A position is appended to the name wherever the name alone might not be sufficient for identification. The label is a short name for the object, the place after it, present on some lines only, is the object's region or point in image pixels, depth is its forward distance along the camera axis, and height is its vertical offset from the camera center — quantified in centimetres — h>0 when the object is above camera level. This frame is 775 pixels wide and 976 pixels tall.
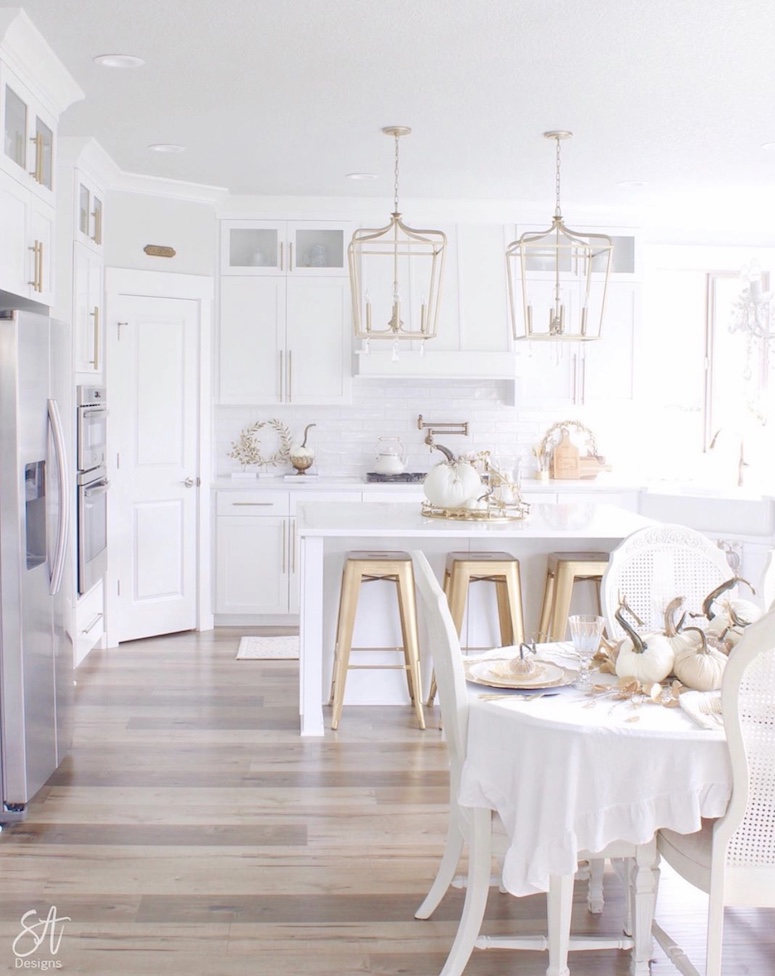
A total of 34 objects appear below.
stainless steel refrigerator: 344 -50
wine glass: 269 -57
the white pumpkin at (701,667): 244 -59
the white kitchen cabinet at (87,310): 532 +48
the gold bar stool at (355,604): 445 -83
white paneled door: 604 -33
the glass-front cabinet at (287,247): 670 +101
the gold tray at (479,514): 459 -46
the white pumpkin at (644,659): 248 -58
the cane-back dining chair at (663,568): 335 -49
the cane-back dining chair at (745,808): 206 -80
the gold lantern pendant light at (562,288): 672 +78
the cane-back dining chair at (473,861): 240 -104
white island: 434 -62
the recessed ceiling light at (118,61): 399 +130
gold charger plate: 252 -65
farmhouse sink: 585 -54
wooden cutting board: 693 -33
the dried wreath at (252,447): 697 -27
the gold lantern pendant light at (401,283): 658 +79
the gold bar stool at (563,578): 454 -72
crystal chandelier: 674 +67
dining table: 219 -77
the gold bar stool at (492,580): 450 -73
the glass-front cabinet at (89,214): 539 +99
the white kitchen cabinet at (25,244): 387 +62
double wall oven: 521 -42
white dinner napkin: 224 -64
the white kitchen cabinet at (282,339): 667 +42
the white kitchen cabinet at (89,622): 541 -115
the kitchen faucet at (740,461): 665 -30
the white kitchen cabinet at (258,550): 648 -88
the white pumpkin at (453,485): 464 -34
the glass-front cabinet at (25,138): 383 +101
